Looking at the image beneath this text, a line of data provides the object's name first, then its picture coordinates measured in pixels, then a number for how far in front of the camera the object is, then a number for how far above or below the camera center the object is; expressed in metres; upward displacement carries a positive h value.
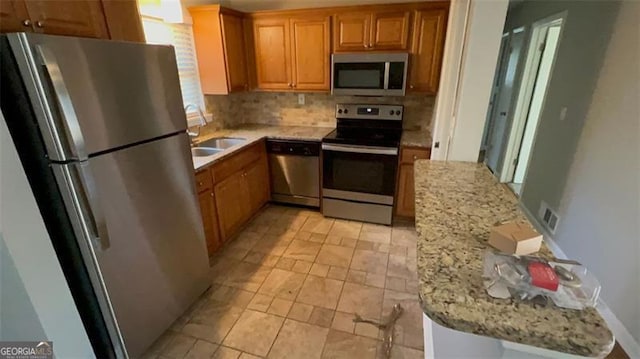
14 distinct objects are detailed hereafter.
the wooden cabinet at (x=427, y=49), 2.64 +0.29
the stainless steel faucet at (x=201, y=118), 2.78 -0.32
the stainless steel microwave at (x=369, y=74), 2.79 +0.09
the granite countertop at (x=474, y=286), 0.65 -0.52
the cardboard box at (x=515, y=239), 0.89 -0.46
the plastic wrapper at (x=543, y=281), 0.72 -0.49
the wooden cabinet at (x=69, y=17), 1.19 +0.29
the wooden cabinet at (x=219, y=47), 2.81 +0.36
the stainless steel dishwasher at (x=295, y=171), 3.11 -0.92
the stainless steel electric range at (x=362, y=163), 2.85 -0.76
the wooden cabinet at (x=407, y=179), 2.78 -0.91
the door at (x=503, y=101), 4.05 -0.29
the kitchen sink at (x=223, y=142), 3.01 -0.57
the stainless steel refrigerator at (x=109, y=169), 1.13 -0.37
